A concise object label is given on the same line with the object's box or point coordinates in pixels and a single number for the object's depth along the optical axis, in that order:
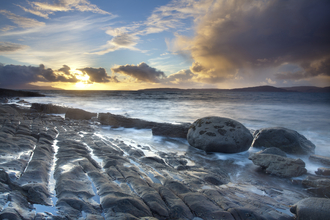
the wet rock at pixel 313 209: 2.00
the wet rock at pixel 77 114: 9.56
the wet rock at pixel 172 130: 6.50
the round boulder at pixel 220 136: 4.96
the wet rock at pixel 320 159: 4.19
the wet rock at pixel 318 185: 3.00
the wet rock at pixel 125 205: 1.80
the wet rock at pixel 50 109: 11.84
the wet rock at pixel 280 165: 3.60
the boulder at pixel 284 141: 5.11
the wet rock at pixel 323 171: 3.73
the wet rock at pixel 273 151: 4.42
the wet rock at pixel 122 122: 7.86
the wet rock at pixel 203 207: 1.90
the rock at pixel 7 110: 7.99
